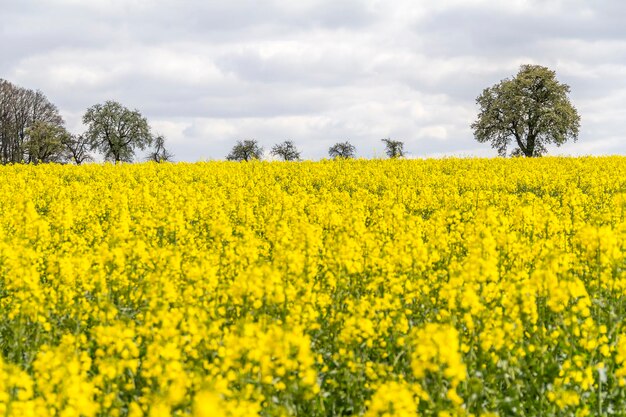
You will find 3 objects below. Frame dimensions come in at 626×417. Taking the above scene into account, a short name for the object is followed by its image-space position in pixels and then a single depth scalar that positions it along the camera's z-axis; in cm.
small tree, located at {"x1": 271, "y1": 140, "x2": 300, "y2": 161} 11217
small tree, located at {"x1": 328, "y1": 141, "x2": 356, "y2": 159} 12519
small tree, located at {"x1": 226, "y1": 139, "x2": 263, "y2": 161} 11950
